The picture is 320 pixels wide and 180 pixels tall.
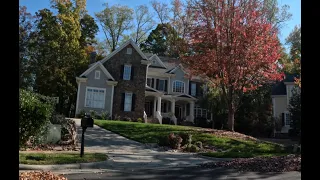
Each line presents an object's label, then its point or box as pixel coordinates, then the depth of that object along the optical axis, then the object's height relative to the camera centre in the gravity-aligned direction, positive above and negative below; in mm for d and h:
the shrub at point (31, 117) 9055 -224
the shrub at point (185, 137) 16094 -1142
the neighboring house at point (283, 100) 36281 +1937
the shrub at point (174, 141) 15459 -1294
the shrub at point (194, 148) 14992 -1553
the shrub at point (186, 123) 34275 -947
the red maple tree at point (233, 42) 20250 +4610
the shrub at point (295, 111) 28094 +554
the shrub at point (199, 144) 15828 -1458
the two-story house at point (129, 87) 29672 +2386
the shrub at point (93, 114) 27750 -247
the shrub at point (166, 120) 33694 -693
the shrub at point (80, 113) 27969 -202
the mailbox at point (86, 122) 10609 -358
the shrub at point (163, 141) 15841 -1365
